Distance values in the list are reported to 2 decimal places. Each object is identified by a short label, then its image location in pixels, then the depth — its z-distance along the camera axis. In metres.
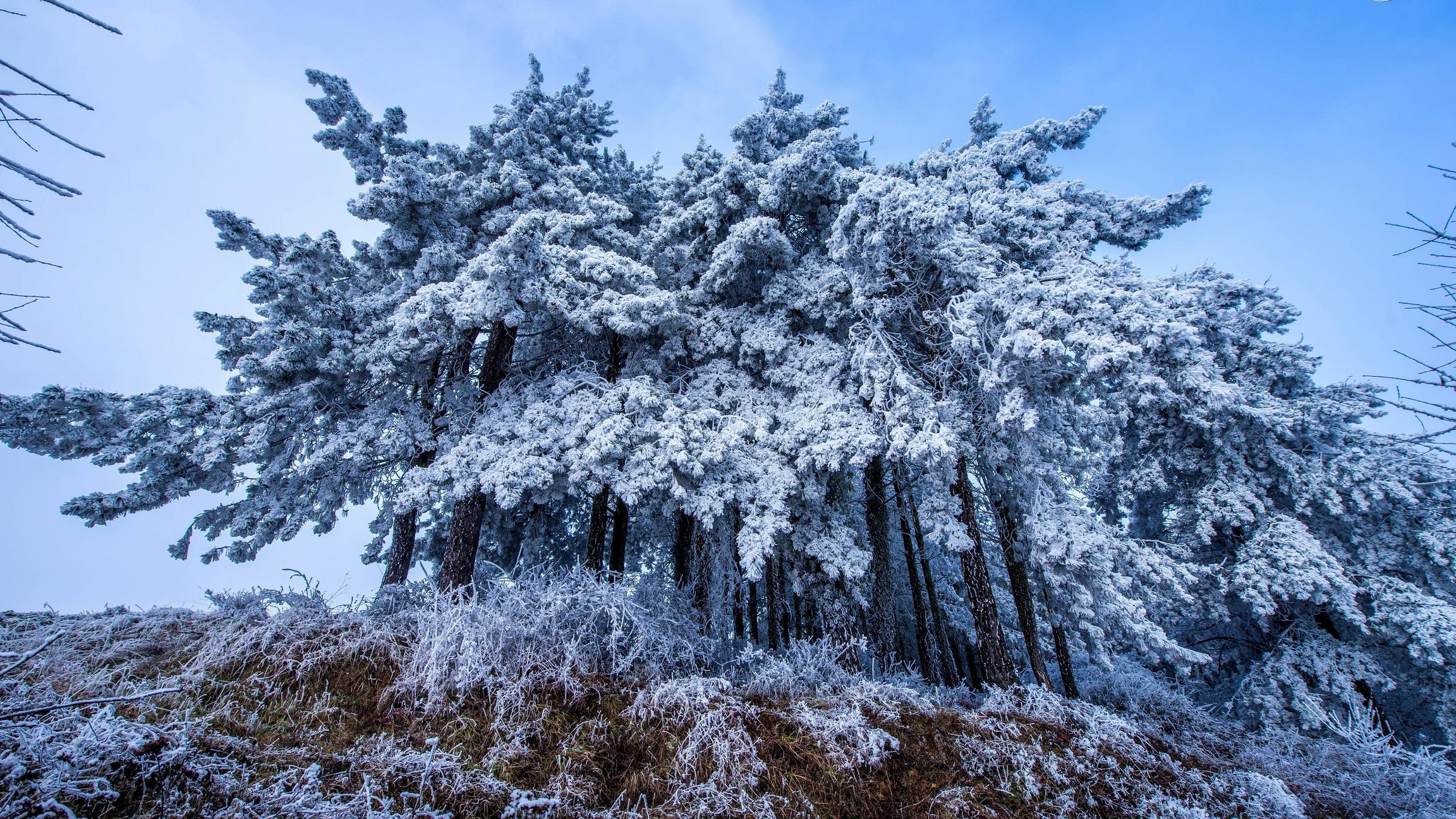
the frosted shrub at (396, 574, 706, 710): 4.43
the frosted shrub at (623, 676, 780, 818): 3.67
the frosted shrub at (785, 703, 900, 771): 4.23
